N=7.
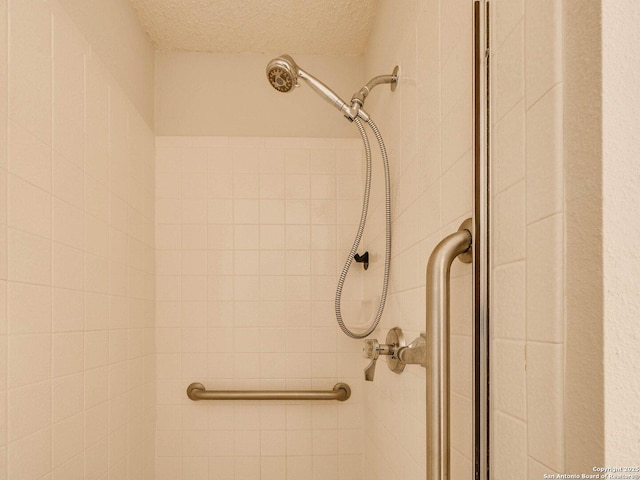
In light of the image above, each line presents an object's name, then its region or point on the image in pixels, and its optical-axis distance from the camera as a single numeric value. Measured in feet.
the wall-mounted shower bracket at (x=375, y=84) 4.98
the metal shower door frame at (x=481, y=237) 2.43
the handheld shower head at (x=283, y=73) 5.15
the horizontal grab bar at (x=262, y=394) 6.91
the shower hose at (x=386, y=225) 5.08
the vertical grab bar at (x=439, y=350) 2.51
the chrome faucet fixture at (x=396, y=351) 3.86
